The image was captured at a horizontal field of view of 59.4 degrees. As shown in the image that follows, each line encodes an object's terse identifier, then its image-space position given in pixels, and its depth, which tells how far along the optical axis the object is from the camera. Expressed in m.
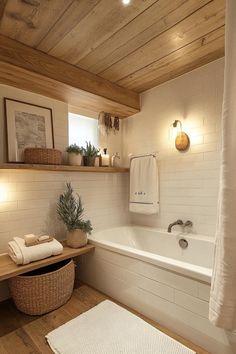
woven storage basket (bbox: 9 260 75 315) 1.61
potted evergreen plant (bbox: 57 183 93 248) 2.00
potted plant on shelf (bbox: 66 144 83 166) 2.14
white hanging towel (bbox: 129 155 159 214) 2.41
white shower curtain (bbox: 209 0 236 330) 0.96
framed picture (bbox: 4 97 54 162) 1.87
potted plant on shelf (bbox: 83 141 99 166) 2.29
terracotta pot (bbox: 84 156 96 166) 2.29
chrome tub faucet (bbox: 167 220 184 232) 2.20
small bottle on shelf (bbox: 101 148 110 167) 2.49
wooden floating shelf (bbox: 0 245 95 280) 1.50
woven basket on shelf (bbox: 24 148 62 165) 1.83
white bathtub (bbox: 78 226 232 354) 1.28
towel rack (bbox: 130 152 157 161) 2.48
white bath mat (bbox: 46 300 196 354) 1.28
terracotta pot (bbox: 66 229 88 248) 1.99
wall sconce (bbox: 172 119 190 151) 2.16
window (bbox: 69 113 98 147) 2.51
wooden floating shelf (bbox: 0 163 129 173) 1.70
